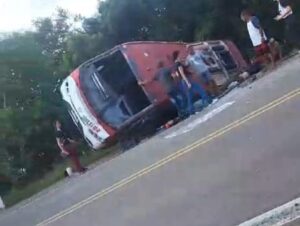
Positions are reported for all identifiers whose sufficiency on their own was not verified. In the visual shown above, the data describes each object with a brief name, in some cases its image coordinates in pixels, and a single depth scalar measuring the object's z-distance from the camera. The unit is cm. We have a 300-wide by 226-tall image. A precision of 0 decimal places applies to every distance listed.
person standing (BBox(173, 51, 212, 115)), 1511
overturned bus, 1642
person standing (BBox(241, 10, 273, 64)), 1452
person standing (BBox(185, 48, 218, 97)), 1616
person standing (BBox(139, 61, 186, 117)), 1580
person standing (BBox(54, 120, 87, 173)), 1591
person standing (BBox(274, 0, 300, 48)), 2054
